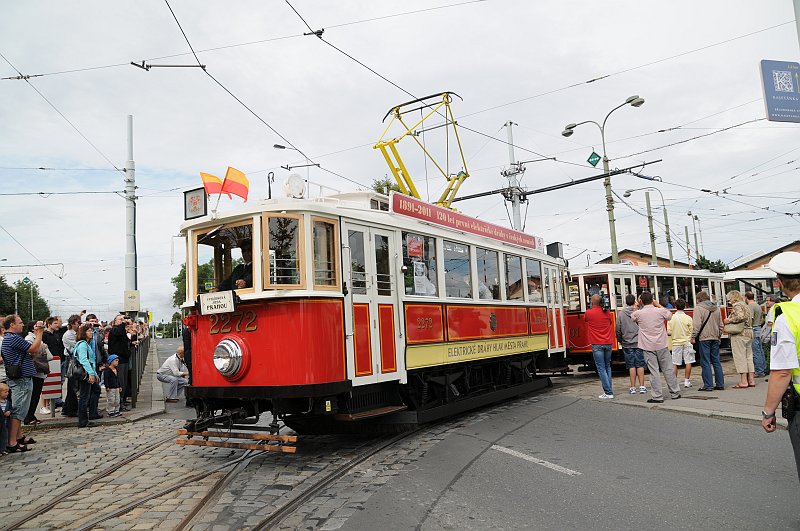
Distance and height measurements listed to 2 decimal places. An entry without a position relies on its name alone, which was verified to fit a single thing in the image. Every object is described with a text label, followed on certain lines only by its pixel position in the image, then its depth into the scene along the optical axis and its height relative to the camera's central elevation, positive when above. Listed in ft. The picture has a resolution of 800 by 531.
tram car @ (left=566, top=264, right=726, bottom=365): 51.98 +2.87
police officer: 11.94 -1.13
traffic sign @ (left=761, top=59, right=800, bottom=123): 37.35 +13.68
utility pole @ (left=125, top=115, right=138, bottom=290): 47.34 +8.19
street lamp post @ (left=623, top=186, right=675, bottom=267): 98.89 +14.05
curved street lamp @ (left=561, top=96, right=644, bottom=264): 67.77 +13.93
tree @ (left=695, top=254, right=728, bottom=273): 115.65 +9.62
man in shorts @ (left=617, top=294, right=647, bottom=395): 36.73 -1.34
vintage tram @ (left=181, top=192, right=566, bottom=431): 21.75 +0.89
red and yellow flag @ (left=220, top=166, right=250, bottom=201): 23.76 +6.09
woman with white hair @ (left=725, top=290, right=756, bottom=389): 35.86 -1.57
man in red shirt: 35.42 -1.33
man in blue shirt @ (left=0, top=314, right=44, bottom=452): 26.17 -1.08
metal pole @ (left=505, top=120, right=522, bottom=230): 71.97 +16.32
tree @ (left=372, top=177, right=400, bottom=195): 93.52 +22.64
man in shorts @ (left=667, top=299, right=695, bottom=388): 37.40 -1.35
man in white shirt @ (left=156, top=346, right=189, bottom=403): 38.99 -1.93
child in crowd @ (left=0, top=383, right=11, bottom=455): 25.10 -2.64
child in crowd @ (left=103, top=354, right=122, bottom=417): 34.17 -2.26
